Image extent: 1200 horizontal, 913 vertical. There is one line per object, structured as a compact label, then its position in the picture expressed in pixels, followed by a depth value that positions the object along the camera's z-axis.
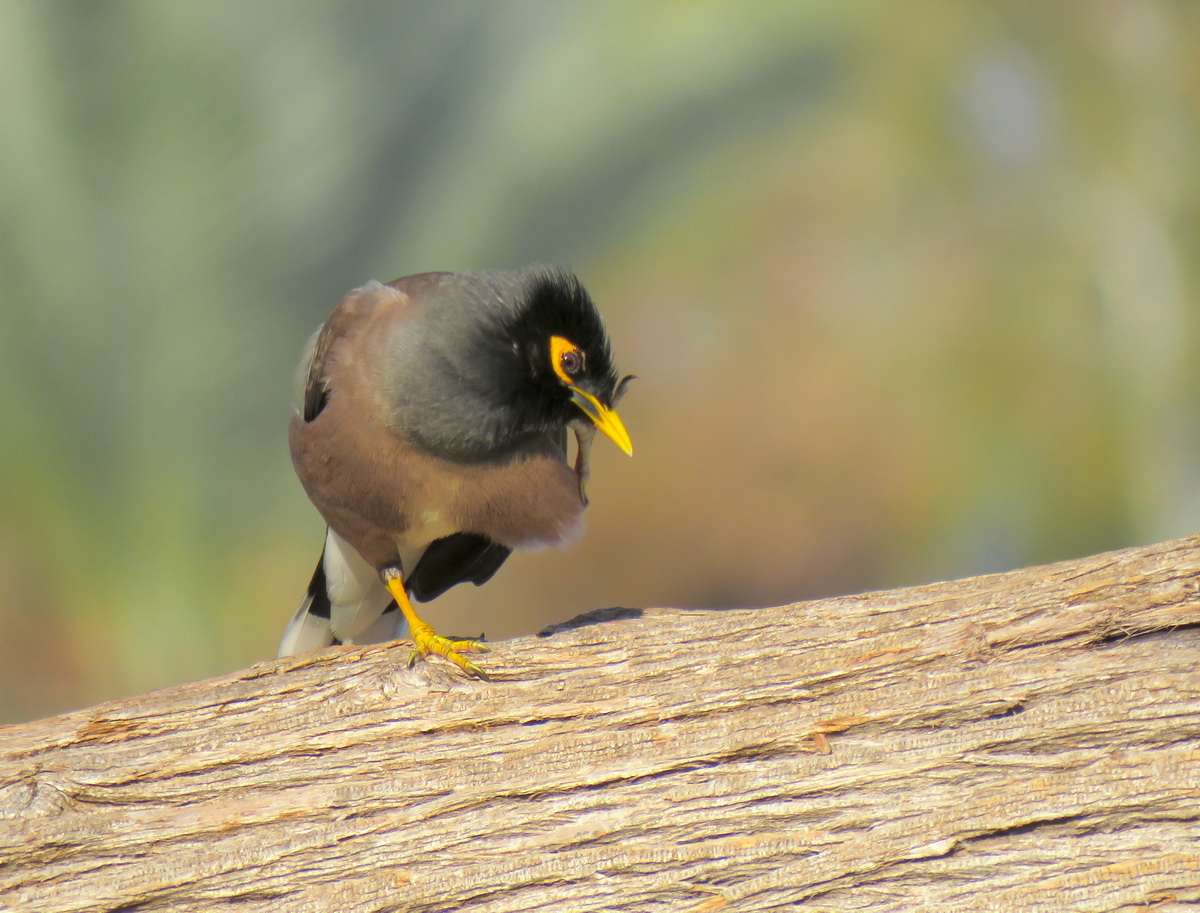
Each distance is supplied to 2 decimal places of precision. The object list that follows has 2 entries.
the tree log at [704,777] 5.41
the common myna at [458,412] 5.48
